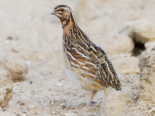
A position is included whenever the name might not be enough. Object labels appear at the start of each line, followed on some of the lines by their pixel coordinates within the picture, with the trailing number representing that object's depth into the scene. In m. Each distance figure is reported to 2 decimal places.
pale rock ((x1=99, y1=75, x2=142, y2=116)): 7.66
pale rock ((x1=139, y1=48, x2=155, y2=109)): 7.59
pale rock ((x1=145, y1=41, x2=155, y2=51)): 15.25
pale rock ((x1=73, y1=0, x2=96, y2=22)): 23.20
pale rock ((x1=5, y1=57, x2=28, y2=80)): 12.62
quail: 9.16
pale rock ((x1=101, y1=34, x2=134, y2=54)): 15.79
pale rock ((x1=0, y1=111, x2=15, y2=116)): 7.71
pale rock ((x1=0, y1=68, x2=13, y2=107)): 8.80
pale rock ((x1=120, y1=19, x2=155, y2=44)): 15.91
